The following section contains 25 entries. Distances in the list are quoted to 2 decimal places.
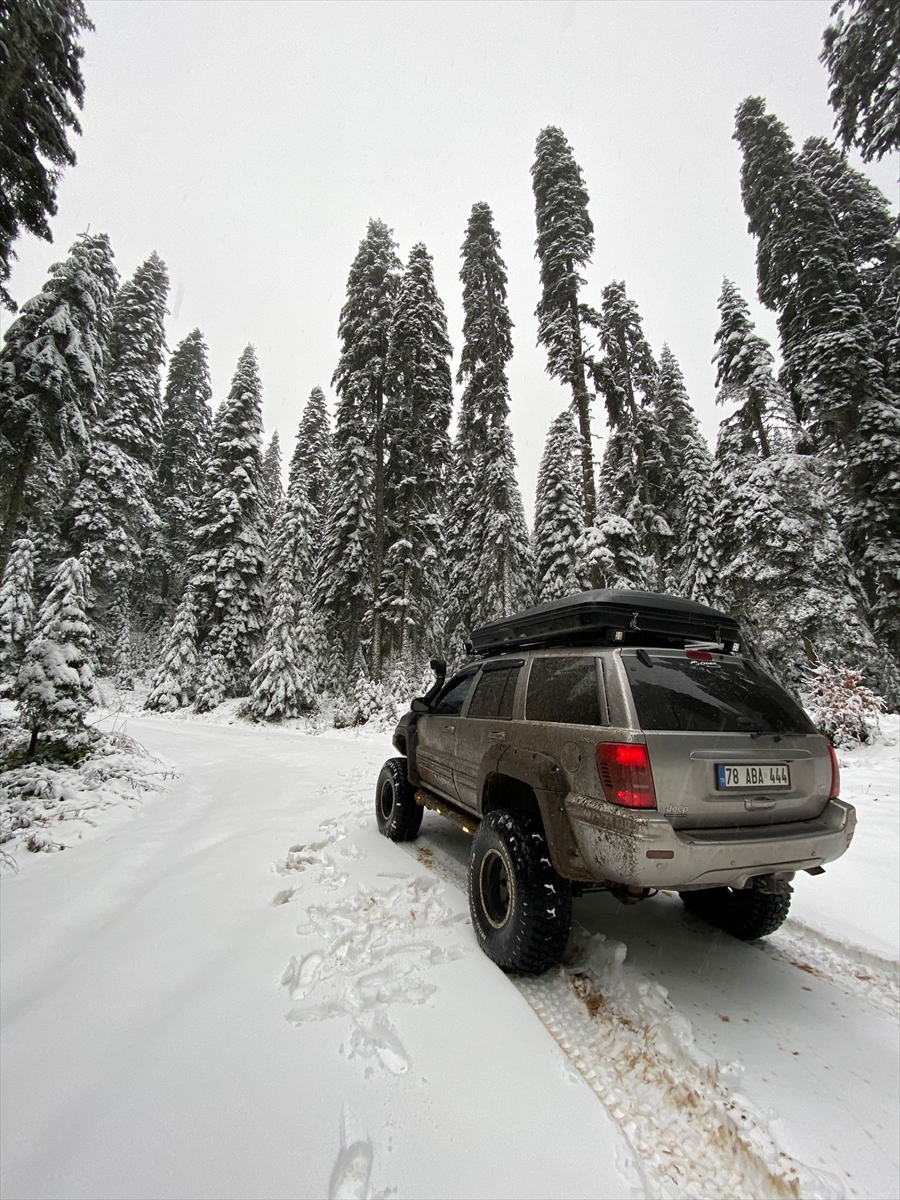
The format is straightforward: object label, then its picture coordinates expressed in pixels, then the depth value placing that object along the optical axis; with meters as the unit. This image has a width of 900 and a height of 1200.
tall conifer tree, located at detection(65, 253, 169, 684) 19.38
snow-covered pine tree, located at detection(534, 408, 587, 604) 23.41
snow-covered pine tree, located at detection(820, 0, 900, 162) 9.43
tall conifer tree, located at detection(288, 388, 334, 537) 25.39
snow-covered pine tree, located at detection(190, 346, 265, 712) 19.53
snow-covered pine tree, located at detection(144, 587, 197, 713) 18.20
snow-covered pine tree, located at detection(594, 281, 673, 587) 20.58
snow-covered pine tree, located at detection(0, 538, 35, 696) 17.34
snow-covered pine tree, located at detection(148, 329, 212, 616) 25.12
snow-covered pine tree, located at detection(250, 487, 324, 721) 17.00
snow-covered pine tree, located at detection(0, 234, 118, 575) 12.94
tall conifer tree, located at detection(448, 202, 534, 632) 18.42
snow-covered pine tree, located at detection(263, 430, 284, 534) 36.78
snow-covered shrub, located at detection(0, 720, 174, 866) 4.98
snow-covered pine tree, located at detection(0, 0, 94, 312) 7.26
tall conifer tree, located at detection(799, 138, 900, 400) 16.02
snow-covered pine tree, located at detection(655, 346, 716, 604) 21.20
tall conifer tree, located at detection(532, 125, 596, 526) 14.73
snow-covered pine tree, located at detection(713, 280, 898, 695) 14.41
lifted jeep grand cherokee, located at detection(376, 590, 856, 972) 2.49
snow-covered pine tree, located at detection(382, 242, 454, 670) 18.28
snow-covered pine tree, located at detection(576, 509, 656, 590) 12.87
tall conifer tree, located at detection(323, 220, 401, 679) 18.88
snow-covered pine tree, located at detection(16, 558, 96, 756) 6.29
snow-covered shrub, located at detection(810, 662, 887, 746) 9.06
